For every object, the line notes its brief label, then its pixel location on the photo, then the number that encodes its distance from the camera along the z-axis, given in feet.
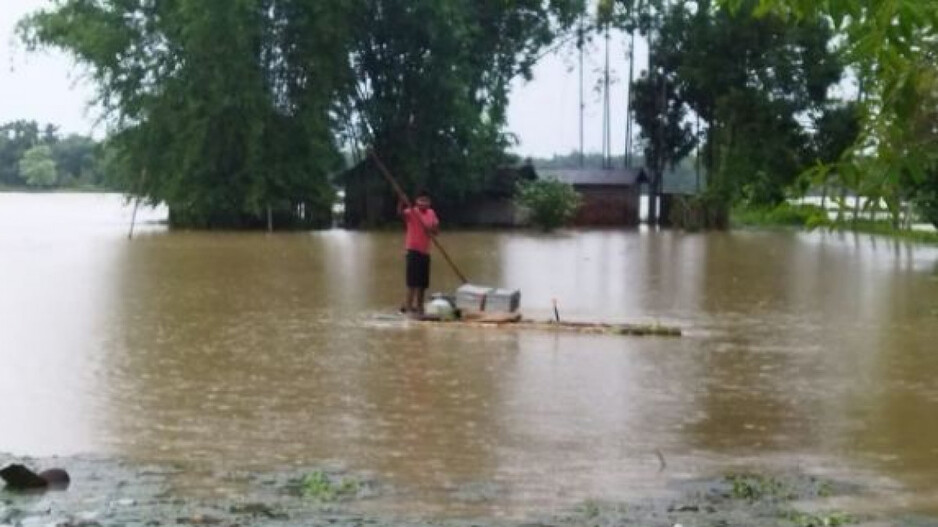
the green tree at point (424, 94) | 170.40
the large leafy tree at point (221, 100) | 155.53
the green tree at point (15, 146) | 391.86
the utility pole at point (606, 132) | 216.33
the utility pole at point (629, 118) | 206.18
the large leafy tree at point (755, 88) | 183.73
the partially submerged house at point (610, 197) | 201.67
